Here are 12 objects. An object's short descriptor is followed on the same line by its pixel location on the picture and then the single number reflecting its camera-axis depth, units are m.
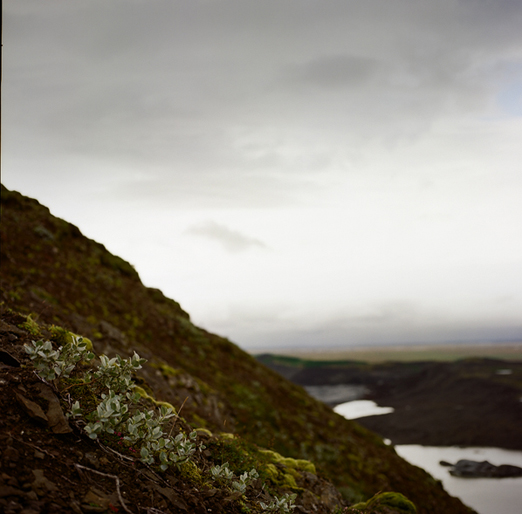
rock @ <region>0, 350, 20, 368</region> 5.33
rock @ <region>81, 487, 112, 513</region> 3.76
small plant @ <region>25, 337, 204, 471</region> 4.64
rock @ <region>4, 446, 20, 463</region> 3.86
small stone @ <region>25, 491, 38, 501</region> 3.56
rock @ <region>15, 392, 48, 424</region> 4.48
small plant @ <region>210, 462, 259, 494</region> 5.40
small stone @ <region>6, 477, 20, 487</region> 3.59
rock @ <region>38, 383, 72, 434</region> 4.52
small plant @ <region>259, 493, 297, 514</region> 5.37
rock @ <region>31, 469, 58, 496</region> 3.68
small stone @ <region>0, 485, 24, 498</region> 3.45
